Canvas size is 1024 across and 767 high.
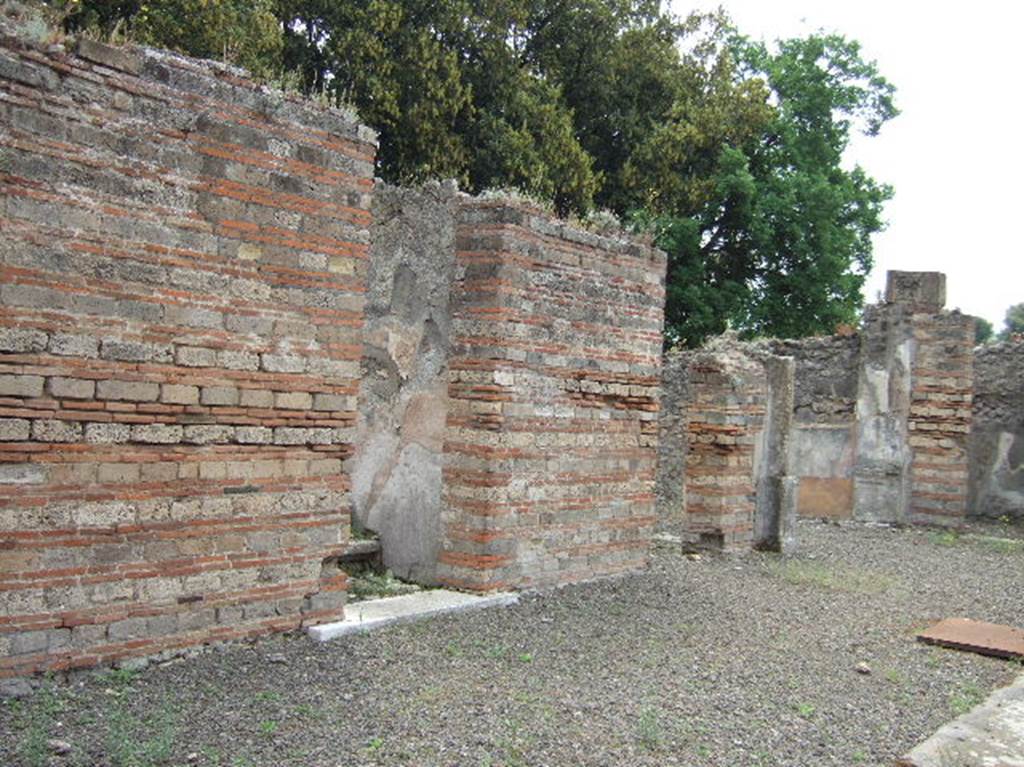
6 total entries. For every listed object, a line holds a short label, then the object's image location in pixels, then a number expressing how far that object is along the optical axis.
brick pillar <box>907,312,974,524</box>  13.39
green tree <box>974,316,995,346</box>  49.34
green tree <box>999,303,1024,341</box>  51.11
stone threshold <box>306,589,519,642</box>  5.78
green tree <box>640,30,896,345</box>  19.72
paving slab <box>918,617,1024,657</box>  6.59
